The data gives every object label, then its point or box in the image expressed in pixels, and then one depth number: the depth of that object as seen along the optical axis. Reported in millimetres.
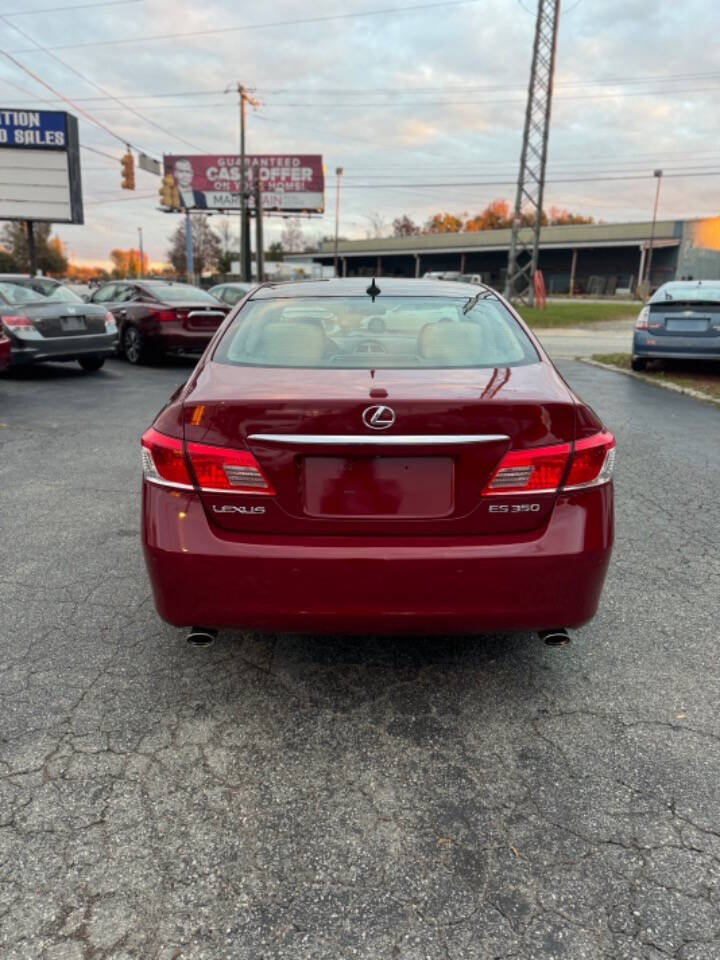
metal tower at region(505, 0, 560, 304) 31192
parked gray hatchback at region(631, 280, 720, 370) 10578
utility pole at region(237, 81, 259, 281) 35938
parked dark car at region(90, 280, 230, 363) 12180
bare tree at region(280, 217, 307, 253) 99250
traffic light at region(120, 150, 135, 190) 25930
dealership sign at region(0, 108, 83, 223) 22203
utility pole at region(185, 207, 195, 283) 49169
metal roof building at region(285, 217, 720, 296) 58156
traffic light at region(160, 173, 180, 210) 29000
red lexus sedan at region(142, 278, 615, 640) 2334
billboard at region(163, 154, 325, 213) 59031
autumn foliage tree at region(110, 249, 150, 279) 134675
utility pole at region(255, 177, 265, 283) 38125
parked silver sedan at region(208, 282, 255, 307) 16000
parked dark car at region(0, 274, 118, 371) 10219
